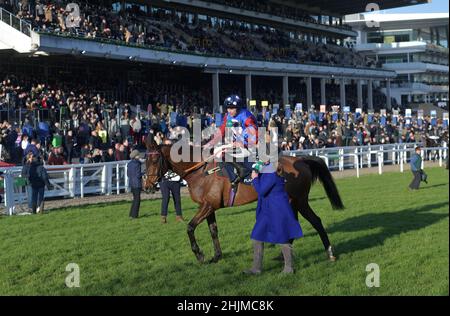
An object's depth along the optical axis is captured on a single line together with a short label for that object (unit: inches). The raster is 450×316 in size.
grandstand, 1022.4
